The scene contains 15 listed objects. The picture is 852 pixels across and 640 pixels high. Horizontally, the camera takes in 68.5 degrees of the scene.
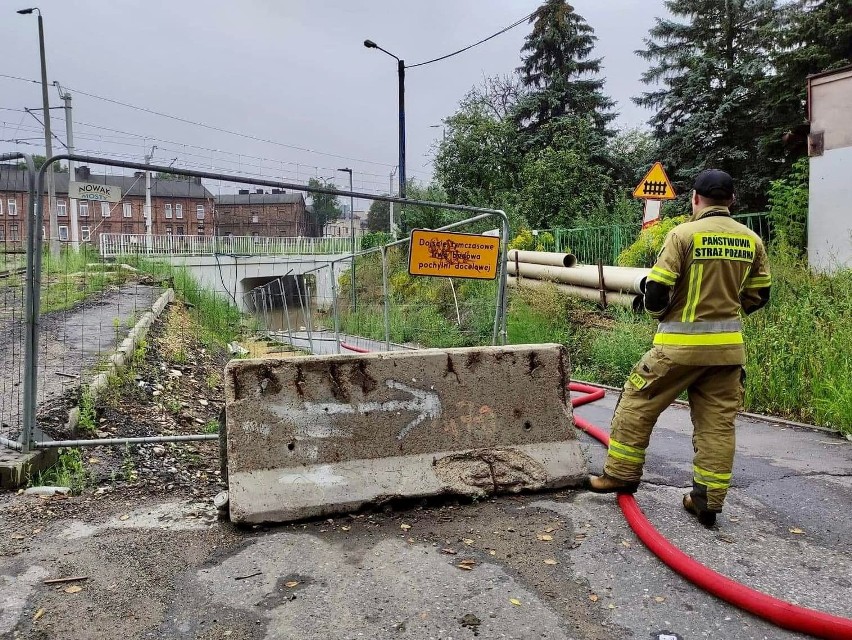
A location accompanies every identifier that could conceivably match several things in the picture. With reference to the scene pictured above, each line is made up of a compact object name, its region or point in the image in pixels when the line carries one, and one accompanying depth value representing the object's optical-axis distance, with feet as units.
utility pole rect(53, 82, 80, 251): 70.18
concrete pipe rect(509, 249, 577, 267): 36.91
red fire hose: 7.47
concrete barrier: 11.20
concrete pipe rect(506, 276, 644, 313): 32.48
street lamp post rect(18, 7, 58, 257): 15.32
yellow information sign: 17.35
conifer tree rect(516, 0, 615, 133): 87.20
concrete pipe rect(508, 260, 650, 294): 32.45
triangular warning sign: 32.73
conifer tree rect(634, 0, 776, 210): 54.54
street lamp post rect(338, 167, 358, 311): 18.36
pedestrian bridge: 19.38
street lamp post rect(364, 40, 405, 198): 66.74
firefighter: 10.71
